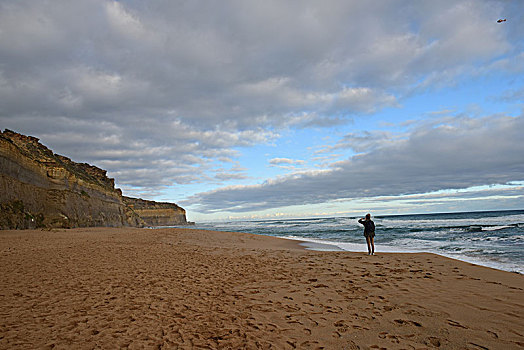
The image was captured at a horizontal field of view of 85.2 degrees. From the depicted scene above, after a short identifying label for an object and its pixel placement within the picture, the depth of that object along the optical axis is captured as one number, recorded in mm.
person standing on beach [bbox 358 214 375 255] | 12605
